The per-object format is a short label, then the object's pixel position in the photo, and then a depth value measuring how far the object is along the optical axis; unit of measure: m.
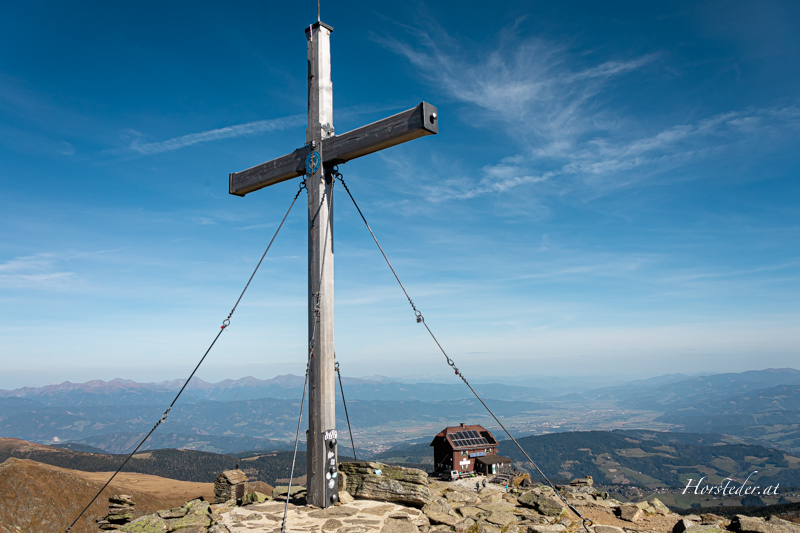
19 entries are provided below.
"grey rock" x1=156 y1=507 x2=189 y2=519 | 11.13
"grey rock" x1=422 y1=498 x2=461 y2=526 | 9.16
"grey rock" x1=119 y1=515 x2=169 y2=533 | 9.94
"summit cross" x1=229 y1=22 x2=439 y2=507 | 9.66
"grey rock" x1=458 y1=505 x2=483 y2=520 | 9.75
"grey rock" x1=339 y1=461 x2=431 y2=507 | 9.97
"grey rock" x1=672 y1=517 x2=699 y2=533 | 9.81
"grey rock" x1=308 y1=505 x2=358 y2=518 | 9.19
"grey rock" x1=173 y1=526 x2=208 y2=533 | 8.90
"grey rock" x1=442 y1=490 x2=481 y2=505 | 11.16
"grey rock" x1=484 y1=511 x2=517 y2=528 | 9.28
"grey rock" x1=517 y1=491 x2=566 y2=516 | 10.43
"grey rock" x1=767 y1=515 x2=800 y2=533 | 9.41
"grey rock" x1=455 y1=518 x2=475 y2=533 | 8.69
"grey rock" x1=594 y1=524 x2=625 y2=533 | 9.16
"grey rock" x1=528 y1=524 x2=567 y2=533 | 8.71
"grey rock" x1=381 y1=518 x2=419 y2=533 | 8.48
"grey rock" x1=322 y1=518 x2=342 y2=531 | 8.55
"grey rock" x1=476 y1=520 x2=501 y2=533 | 8.66
